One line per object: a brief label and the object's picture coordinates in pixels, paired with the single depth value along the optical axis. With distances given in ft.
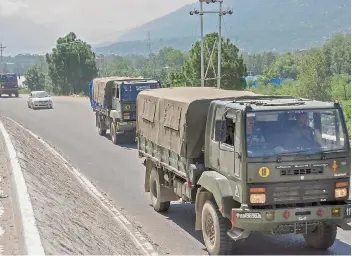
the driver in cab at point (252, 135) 29.84
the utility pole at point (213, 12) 131.58
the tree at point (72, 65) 334.17
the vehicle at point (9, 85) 222.07
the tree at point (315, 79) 224.94
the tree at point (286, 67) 613.52
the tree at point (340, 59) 452.76
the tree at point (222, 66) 151.33
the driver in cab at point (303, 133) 30.30
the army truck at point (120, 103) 84.12
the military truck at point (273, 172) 29.45
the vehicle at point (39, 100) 159.47
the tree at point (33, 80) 500.33
